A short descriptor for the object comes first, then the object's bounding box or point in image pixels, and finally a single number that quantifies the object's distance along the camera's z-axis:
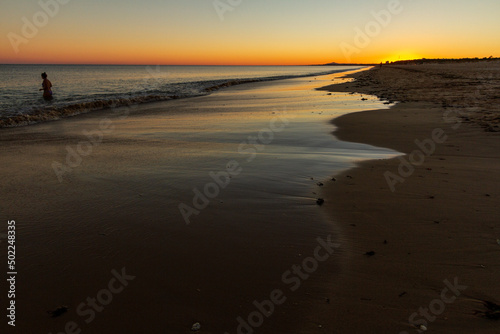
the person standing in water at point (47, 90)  22.32
